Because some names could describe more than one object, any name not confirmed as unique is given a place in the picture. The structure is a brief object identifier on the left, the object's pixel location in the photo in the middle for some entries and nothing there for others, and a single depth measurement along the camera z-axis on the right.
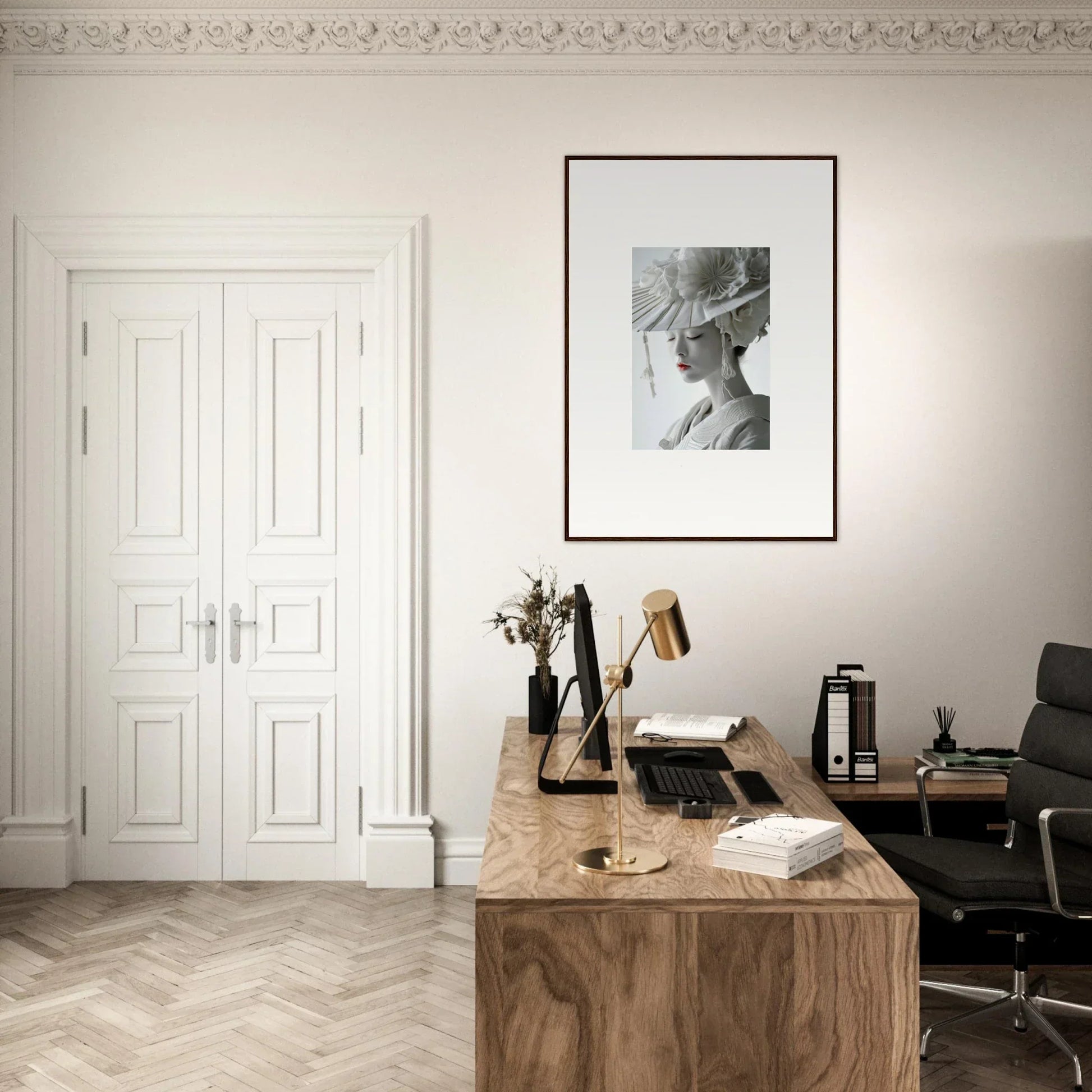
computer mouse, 2.90
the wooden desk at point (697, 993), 1.83
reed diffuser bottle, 3.66
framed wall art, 3.94
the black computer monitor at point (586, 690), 2.42
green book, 3.46
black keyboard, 2.47
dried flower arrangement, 3.35
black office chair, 2.62
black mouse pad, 2.85
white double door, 4.02
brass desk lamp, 1.96
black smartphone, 2.46
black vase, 3.29
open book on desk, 3.17
